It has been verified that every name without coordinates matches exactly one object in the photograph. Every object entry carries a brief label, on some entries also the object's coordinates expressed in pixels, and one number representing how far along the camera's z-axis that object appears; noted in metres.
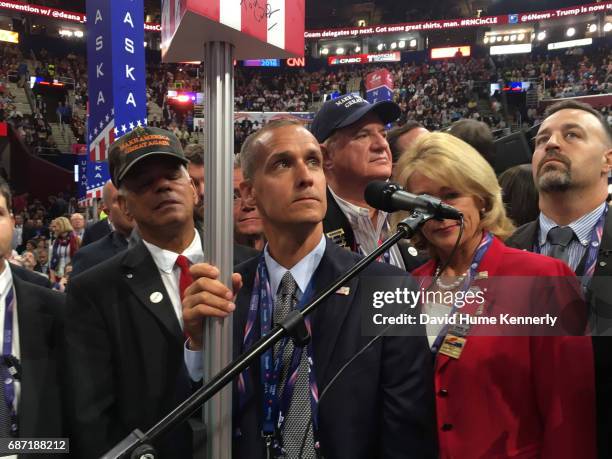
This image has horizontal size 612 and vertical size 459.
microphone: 1.27
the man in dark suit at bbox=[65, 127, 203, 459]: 1.59
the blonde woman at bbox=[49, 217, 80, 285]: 8.07
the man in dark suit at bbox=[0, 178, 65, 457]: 1.76
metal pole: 1.13
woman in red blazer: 1.55
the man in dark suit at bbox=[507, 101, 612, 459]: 2.18
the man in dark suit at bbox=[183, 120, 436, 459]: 1.43
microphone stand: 0.96
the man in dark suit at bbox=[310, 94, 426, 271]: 2.40
